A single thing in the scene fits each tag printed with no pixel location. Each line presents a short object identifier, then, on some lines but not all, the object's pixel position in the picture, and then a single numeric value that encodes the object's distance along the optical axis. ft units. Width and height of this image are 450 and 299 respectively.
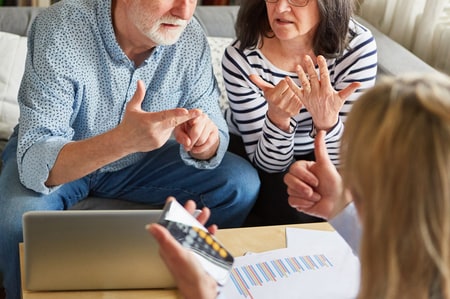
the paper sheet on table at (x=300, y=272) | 7.15
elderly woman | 9.04
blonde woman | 5.14
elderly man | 8.25
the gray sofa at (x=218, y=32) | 9.27
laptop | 7.01
